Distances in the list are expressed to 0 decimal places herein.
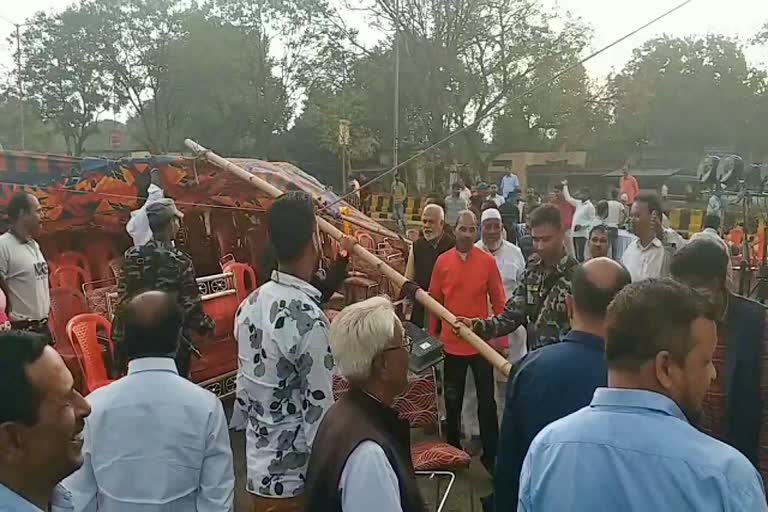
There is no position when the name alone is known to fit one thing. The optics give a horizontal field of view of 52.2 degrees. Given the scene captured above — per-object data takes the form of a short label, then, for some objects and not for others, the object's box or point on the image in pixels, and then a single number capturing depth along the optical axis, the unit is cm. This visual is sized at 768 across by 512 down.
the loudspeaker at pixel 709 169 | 1116
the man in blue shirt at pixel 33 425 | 162
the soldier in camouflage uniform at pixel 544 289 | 409
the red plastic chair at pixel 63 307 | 692
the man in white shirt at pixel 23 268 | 573
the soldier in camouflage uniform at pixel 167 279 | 453
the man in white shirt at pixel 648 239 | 567
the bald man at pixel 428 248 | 657
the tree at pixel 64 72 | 3578
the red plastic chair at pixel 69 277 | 841
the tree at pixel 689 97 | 3362
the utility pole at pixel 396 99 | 2472
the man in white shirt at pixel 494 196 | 1559
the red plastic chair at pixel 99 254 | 952
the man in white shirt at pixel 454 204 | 1479
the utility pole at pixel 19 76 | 3534
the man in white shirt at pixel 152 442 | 251
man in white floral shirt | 294
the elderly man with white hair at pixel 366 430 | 215
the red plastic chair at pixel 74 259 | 907
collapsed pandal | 834
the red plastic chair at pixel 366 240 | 874
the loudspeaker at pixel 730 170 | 1090
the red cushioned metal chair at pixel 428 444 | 411
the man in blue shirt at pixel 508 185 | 1947
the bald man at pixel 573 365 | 264
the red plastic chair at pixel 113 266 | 859
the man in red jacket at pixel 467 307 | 548
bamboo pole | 482
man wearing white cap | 606
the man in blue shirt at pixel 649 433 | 164
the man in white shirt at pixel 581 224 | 1174
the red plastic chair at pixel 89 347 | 524
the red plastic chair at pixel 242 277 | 722
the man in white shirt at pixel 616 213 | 1372
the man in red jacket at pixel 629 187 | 1790
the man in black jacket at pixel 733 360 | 313
